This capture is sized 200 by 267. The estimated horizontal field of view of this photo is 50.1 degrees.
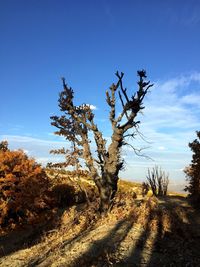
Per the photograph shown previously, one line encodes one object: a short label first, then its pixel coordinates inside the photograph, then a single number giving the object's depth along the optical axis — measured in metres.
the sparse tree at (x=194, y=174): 11.71
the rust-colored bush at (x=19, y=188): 10.36
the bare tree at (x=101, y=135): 10.66
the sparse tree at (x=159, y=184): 20.06
